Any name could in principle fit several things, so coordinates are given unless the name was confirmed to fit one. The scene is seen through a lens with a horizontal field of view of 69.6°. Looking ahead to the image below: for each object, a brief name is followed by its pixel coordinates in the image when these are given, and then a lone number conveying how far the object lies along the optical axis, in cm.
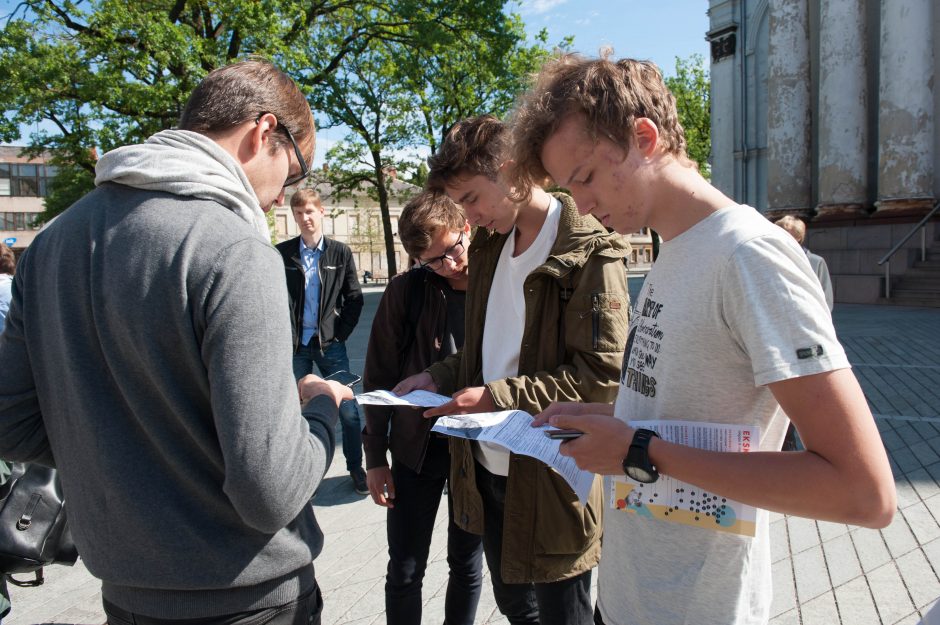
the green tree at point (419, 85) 1556
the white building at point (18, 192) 5825
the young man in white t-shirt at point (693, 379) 110
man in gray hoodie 122
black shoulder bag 259
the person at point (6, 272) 448
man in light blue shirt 553
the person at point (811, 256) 597
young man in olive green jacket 201
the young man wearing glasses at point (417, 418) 254
